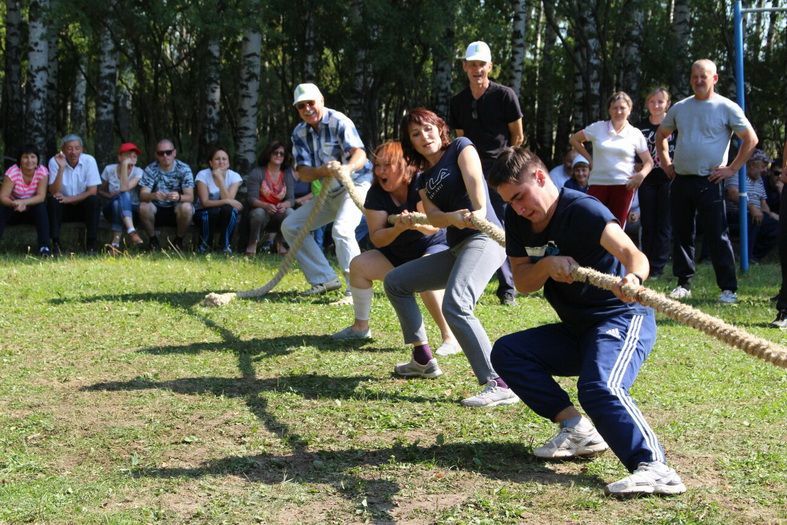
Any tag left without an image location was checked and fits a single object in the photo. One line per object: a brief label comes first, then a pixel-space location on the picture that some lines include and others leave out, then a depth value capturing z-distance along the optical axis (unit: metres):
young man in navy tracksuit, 4.14
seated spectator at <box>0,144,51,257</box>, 12.05
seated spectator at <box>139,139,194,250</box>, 12.55
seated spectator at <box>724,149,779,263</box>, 13.25
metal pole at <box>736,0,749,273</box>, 11.52
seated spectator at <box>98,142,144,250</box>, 12.56
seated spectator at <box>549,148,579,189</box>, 13.33
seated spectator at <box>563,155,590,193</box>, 12.93
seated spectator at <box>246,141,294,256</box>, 12.56
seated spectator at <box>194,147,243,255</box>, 12.67
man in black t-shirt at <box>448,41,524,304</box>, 8.40
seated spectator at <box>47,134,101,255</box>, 12.41
